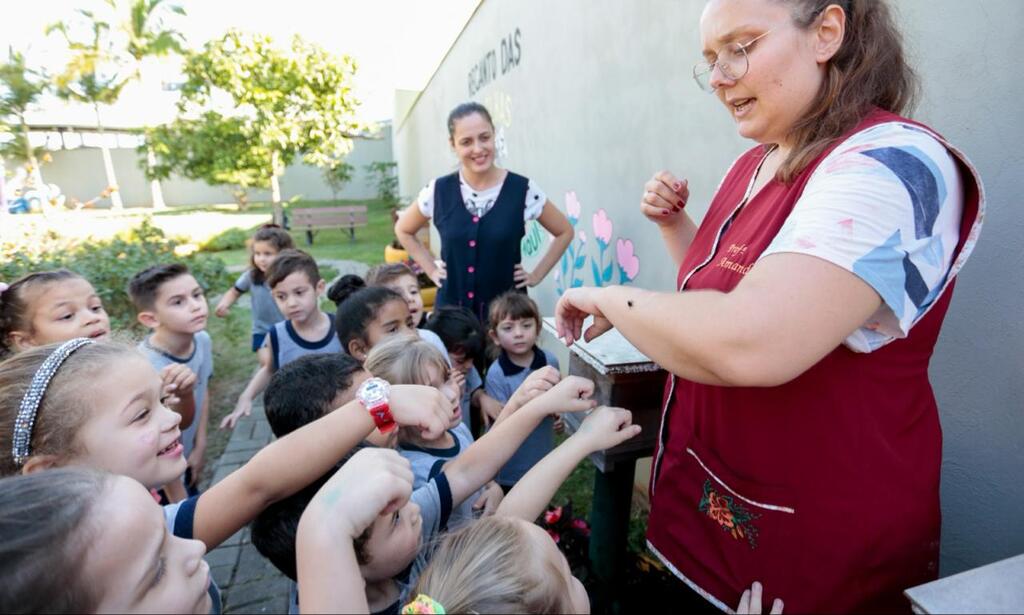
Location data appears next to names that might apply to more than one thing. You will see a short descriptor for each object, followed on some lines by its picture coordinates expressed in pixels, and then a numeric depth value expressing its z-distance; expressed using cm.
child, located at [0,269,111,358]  209
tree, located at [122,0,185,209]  2459
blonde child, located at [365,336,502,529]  170
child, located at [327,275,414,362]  259
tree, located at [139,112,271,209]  1240
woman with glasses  82
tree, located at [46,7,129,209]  2375
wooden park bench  1473
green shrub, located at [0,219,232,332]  384
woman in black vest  304
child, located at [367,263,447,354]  317
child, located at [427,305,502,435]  274
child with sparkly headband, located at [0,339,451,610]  123
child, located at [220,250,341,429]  299
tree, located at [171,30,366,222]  1205
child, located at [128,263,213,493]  264
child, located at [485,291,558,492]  275
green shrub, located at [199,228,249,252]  1307
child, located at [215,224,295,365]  405
